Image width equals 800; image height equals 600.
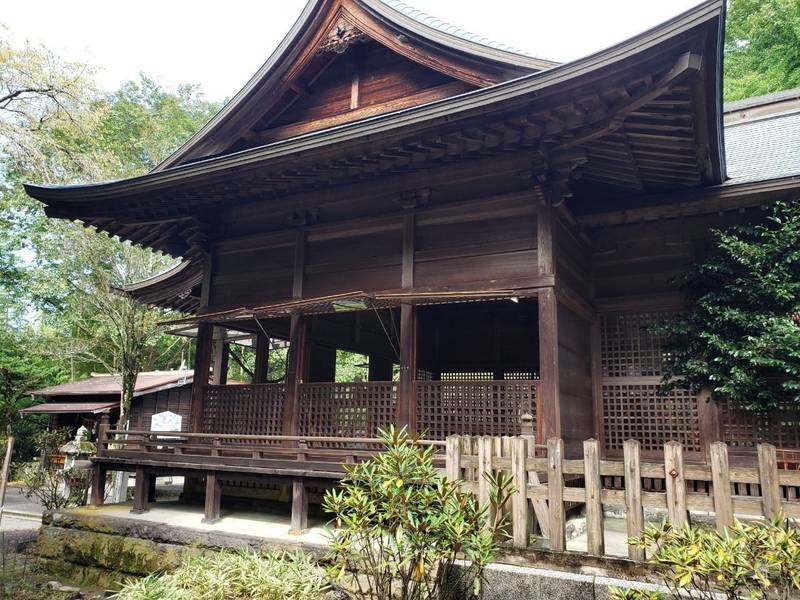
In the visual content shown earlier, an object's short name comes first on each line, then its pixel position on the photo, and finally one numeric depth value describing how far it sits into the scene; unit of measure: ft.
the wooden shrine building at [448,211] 21.13
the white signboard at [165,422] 44.27
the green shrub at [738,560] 10.87
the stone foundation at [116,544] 23.79
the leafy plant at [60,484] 32.78
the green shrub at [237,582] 16.11
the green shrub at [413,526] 13.52
